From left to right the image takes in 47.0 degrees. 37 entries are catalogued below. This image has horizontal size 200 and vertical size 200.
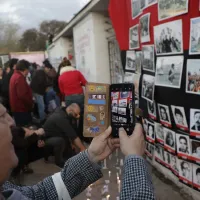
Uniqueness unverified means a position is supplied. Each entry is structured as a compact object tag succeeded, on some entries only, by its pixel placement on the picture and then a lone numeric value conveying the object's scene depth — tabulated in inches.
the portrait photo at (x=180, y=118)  88.4
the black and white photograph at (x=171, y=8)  81.2
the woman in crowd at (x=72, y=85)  184.3
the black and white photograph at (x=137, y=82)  118.1
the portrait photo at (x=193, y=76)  79.0
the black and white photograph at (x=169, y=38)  85.4
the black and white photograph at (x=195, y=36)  76.5
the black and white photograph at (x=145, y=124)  119.8
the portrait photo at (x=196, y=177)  88.8
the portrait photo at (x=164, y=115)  98.4
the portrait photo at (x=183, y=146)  89.4
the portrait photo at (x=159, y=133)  106.5
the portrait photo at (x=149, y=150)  122.6
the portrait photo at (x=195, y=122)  81.9
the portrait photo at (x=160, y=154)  112.3
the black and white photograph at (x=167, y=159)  107.1
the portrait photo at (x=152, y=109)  107.7
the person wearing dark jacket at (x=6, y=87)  206.6
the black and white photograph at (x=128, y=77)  130.9
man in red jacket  167.5
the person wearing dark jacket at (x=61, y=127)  141.9
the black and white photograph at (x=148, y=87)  104.5
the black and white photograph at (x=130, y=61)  126.7
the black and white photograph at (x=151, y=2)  97.9
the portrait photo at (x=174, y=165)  101.5
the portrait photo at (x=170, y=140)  97.9
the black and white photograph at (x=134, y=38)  117.4
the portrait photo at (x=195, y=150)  84.8
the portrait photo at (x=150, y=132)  114.5
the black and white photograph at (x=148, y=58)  104.6
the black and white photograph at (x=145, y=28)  104.0
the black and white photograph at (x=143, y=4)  105.1
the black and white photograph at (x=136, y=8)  110.9
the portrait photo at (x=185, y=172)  93.2
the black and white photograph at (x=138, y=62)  118.6
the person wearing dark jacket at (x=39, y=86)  223.0
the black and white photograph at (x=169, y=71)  86.8
